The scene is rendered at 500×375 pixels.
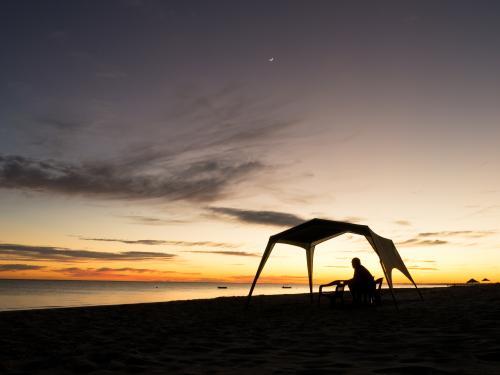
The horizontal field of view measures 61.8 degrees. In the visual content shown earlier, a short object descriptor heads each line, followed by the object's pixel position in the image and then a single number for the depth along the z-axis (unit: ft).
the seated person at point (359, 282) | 45.68
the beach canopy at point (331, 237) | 43.98
